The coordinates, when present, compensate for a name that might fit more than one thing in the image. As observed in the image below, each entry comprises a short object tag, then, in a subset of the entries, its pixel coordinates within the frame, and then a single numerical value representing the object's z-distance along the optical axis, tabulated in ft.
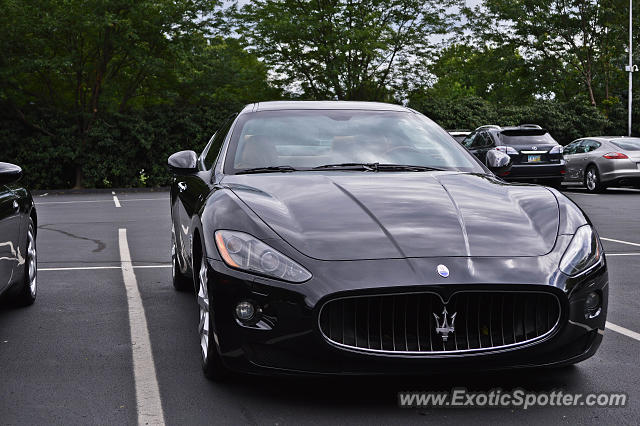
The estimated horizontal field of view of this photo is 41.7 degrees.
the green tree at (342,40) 101.19
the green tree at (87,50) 84.43
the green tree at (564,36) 123.03
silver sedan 67.15
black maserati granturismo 11.64
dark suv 69.62
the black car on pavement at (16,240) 17.29
